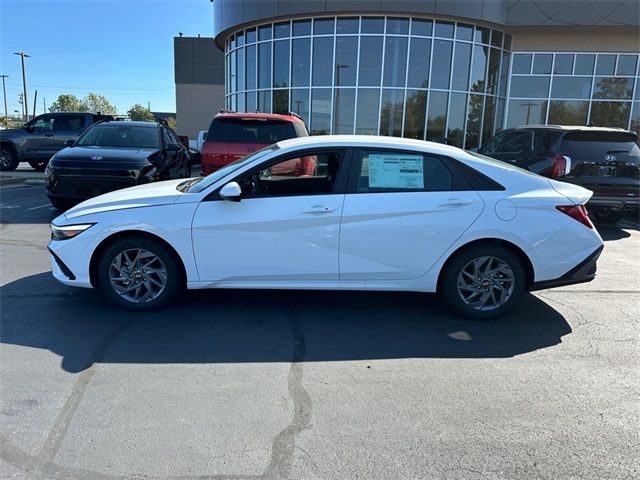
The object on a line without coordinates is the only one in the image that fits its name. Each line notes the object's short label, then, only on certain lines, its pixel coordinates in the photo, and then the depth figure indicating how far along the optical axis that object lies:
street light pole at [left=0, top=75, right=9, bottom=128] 83.00
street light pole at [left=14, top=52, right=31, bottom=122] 57.25
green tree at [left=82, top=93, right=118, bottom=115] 96.23
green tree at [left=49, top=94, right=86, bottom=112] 90.19
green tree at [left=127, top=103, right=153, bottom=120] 98.06
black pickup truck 15.82
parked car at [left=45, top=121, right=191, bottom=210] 7.80
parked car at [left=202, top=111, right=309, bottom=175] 8.38
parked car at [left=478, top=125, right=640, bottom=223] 8.23
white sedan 4.29
